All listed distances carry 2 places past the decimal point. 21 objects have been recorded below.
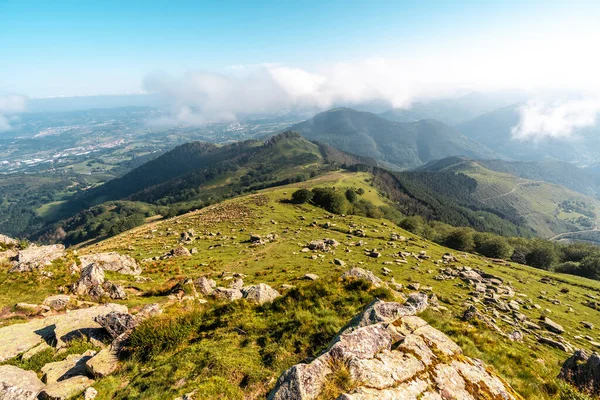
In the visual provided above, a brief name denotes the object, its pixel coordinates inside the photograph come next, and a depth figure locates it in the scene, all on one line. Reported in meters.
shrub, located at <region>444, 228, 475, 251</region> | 84.19
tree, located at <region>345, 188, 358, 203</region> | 126.97
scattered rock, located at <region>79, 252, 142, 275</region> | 29.74
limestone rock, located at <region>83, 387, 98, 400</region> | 9.35
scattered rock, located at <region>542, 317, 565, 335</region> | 29.27
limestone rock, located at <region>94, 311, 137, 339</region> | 13.75
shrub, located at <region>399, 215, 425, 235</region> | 100.45
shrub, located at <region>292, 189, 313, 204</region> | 98.94
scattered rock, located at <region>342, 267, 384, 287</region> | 21.51
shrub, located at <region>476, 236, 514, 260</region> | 79.06
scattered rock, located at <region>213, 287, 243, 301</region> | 20.68
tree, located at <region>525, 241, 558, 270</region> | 80.06
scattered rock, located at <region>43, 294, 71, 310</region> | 19.17
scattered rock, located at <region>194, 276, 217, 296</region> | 22.73
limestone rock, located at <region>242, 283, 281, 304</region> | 17.58
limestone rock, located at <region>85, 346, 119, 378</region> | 10.81
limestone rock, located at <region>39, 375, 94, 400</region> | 9.50
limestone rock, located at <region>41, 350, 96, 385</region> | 10.89
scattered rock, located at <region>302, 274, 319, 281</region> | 30.91
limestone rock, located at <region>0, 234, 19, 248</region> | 28.26
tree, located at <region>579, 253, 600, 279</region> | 68.19
